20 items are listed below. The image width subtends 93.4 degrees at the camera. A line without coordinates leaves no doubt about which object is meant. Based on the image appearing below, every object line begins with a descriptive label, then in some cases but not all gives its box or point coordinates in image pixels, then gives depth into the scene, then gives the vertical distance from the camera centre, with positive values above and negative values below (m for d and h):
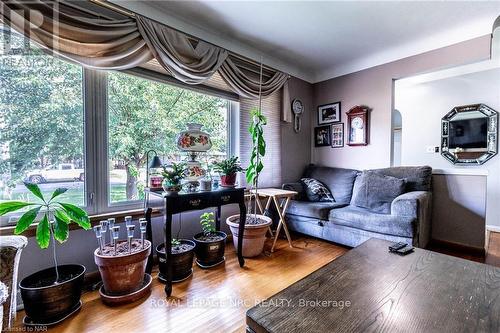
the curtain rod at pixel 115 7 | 1.76 +1.18
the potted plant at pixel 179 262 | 1.89 -0.82
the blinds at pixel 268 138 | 2.92 +0.30
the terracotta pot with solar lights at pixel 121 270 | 1.57 -0.75
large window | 1.58 +0.28
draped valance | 1.47 +0.91
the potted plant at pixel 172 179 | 1.78 -0.14
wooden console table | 1.69 -0.34
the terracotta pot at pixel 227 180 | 2.19 -0.18
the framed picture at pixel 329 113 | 3.47 +0.72
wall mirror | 3.41 +0.41
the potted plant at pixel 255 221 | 2.33 -0.63
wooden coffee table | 0.70 -0.48
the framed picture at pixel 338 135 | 3.42 +0.38
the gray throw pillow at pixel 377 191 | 2.49 -0.33
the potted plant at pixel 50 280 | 1.36 -0.74
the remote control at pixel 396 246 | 1.23 -0.46
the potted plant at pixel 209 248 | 2.12 -0.79
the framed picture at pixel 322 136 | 3.57 +0.38
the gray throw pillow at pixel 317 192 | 3.06 -0.40
